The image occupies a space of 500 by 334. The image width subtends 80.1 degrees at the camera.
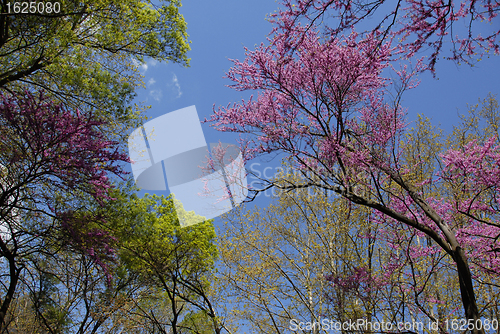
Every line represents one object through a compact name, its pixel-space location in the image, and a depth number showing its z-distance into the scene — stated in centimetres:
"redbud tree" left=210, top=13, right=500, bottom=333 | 412
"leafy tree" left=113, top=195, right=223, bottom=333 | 959
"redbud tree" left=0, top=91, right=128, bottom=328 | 546
